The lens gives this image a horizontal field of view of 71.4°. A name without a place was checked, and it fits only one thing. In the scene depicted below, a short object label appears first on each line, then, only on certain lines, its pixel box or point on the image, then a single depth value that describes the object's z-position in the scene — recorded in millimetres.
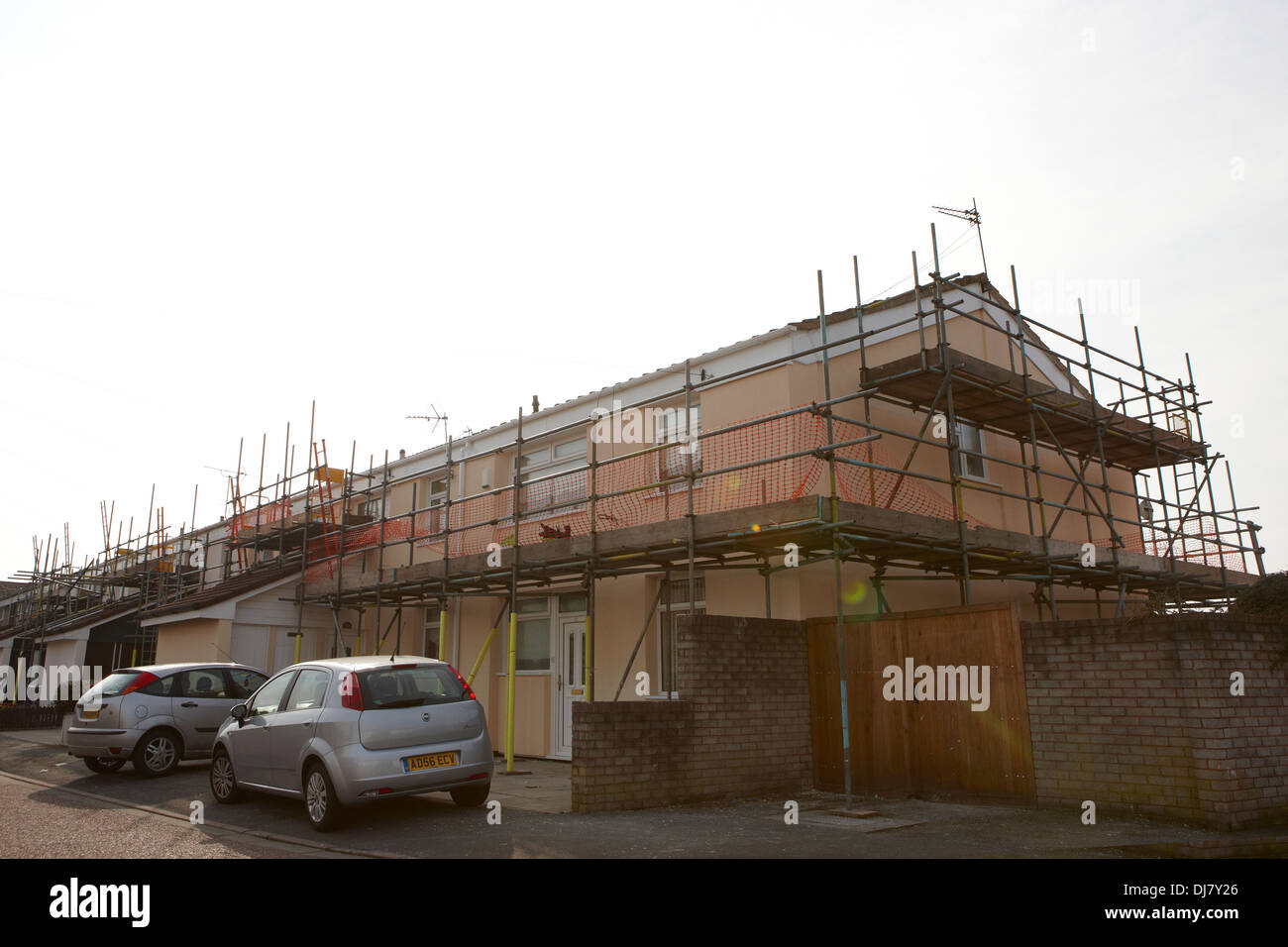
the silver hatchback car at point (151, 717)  11641
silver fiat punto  7711
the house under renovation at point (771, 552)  9219
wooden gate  8578
